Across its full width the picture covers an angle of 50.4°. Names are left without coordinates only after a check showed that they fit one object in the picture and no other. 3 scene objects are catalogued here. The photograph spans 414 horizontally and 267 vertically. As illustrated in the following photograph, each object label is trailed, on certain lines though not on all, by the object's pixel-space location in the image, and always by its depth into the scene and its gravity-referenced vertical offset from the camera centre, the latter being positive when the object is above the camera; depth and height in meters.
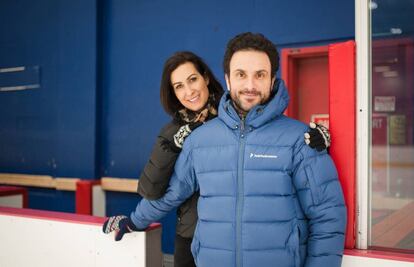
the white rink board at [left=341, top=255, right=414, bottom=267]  1.69 -0.49
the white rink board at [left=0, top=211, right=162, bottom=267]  2.29 -0.60
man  1.55 -0.16
